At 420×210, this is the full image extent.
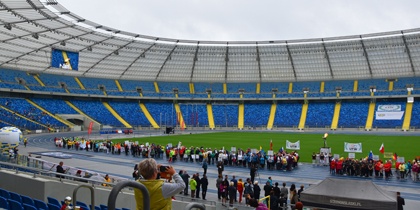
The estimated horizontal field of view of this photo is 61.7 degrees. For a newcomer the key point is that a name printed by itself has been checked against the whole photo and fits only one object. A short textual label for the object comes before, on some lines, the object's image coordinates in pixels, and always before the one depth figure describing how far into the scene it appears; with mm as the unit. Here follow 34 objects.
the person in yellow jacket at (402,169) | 20391
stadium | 57719
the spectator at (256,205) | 6663
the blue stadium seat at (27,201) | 8627
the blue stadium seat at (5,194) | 9492
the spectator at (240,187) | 15703
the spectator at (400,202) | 11738
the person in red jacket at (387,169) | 20234
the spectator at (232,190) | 14791
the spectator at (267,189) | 14483
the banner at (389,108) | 63872
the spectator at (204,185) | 15840
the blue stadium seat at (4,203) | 8175
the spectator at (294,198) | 13336
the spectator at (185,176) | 16245
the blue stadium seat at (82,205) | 7988
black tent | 9656
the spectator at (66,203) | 5501
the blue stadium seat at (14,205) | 7901
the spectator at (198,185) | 16250
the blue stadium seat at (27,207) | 7697
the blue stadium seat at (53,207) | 8273
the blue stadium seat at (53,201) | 8838
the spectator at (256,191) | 14670
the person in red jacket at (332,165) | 21828
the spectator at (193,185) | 15766
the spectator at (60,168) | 14688
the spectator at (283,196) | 13131
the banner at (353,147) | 24391
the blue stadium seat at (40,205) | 8359
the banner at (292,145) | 26612
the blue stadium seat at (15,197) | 8895
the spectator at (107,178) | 13743
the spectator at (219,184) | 15800
